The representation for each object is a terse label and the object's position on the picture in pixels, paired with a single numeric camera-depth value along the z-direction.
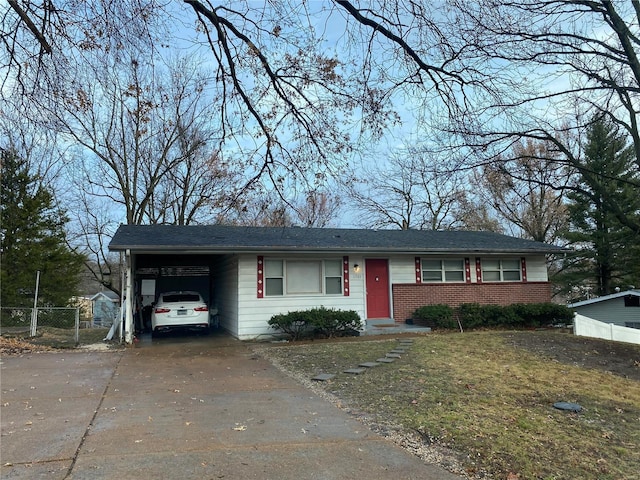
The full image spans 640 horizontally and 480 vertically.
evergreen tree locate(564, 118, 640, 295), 29.06
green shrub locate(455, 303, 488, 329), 15.35
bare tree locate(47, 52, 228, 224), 25.11
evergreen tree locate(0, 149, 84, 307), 24.22
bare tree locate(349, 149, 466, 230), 33.12
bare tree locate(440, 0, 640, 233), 10.06
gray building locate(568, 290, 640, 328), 25.78
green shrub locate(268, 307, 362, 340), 13.25
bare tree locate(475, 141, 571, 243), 12.16
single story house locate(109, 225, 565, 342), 13.92
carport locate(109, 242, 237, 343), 16.22
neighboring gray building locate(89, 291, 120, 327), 46.31
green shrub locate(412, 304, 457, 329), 14.95
